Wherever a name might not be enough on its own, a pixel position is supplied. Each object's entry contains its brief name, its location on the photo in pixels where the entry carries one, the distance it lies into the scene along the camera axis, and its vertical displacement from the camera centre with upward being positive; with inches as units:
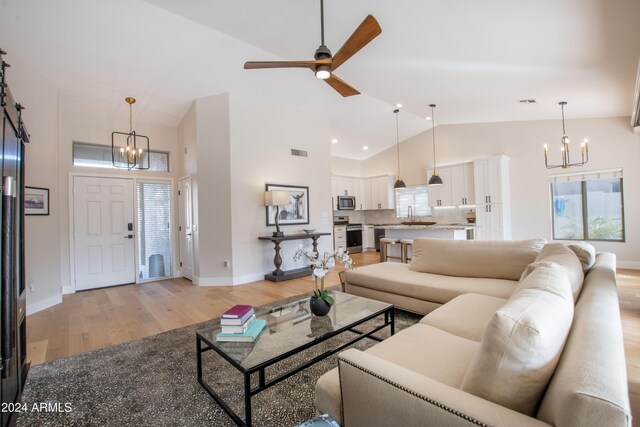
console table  198.5 -36.7
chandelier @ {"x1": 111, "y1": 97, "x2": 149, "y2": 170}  197.8 +51.2
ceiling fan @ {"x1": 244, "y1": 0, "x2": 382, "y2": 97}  85.0 +54.1
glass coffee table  64.3 -31.7
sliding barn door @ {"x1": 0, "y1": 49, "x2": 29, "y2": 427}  61.5 -9.0
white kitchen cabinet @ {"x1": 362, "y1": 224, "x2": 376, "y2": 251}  366.6 -30.8
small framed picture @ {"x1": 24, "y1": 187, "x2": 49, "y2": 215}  146.6 +12.0
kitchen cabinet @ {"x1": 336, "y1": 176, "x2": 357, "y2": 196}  350.6 +37.0
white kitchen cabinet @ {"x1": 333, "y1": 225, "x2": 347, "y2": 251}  335.6 -24.1
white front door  189.5 -6.8
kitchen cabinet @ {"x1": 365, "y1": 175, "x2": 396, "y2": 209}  357.1 +27.5
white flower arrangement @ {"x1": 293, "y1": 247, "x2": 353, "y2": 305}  87.0 -14.1
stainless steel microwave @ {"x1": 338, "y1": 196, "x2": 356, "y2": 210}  346.9 +16.1
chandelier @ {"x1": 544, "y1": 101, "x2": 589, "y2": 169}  183.1 +39.0
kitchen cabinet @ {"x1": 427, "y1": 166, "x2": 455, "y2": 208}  297.3 +22.6
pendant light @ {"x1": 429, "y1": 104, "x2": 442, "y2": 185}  246.7 +57.1
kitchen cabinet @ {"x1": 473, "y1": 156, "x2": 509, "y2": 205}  255.9 +29.4
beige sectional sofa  28.9 -19.8
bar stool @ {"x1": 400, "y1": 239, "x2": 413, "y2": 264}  224.9 -27.6
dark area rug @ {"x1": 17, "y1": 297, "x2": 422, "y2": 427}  67.2 -45.8
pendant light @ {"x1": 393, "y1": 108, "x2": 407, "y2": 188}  260.0 +30.0
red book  75.2 -25.4
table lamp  198.8 +13.2
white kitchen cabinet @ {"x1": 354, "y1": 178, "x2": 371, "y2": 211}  373.1 +27.1
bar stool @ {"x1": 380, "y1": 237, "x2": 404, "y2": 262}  238.7 -29.1
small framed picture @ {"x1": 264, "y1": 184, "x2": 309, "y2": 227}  214.7 +6.9
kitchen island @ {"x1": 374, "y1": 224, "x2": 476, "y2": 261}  220.7 -15.4
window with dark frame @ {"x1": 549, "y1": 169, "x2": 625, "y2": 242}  216.8 +2.2
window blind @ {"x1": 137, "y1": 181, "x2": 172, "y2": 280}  213.9 -6.8
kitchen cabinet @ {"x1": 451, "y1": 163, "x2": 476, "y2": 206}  281.7 +27.0
